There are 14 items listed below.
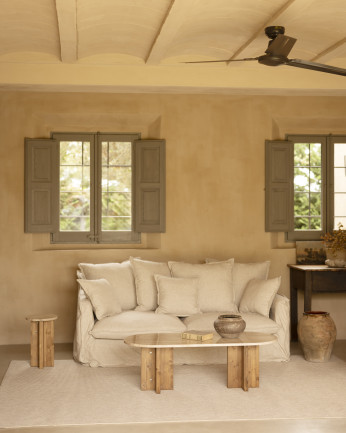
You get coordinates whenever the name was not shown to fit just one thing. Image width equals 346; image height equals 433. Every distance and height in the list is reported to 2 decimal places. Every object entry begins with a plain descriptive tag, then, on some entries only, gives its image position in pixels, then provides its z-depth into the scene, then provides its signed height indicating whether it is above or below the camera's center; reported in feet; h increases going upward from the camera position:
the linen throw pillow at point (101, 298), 20.39 -2.63
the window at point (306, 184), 25.12 +1.15
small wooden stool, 19.92 -3.86
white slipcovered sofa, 20.10 -2.96
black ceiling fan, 15.67 +3.95
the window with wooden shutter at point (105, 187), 24.59 +0.99
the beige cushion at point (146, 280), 21.91 -2.24
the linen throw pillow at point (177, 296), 21.33 -2.68
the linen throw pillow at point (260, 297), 21.33 -2.72
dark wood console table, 23.00 -2.35
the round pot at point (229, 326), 17.90 -3.06
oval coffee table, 17.33 -3.89
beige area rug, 15.25 -4.67
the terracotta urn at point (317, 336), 20.65 -3.85
